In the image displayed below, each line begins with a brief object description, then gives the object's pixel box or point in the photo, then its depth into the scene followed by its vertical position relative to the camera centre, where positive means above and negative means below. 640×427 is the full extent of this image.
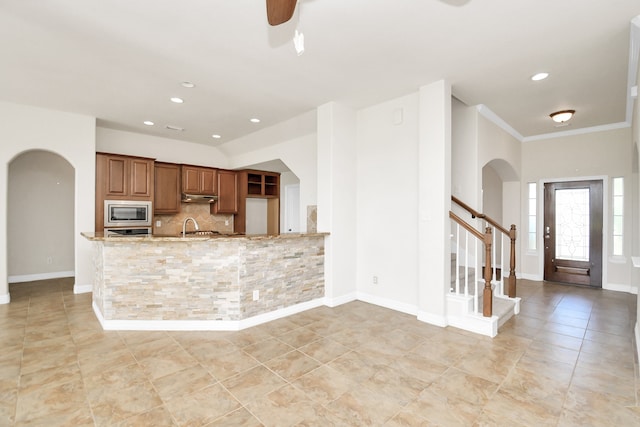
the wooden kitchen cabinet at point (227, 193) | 6.94 +0.45
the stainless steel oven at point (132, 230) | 5.13 -0.32
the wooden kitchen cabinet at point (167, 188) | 5.98 +0.49
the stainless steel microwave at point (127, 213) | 5.11 -0.01
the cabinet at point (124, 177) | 5.14 +0.63
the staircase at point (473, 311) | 3.29 -1.17
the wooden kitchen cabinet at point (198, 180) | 6.37 +0.71
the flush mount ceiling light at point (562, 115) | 4.46 +1.46
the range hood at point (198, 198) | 6.43 +0.32
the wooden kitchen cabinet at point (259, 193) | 7.25 +0.49
